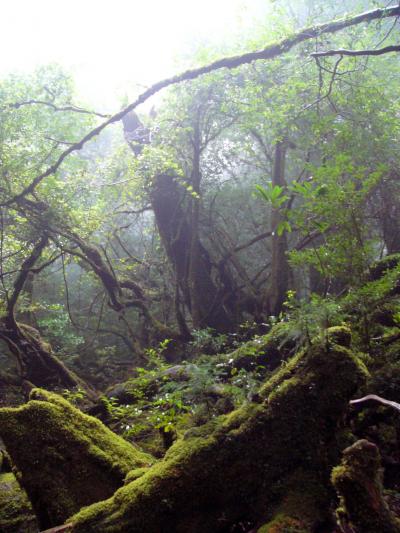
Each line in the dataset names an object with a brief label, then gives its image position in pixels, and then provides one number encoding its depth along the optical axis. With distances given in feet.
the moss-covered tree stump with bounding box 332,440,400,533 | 7.07
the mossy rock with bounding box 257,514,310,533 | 8.02
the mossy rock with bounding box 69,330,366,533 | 9.09
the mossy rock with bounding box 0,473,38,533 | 11.52
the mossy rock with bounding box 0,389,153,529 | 10.94
